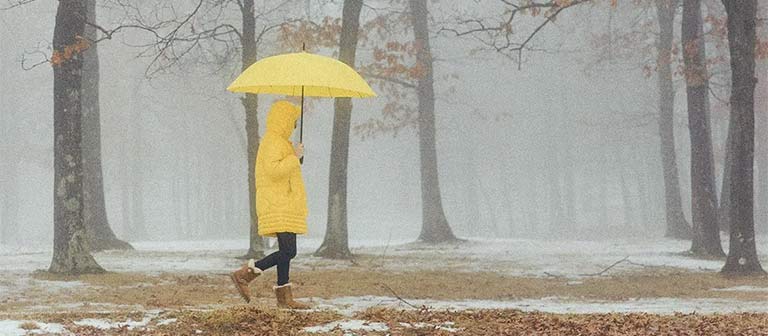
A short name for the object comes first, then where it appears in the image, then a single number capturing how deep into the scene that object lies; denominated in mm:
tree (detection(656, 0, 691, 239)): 24578
